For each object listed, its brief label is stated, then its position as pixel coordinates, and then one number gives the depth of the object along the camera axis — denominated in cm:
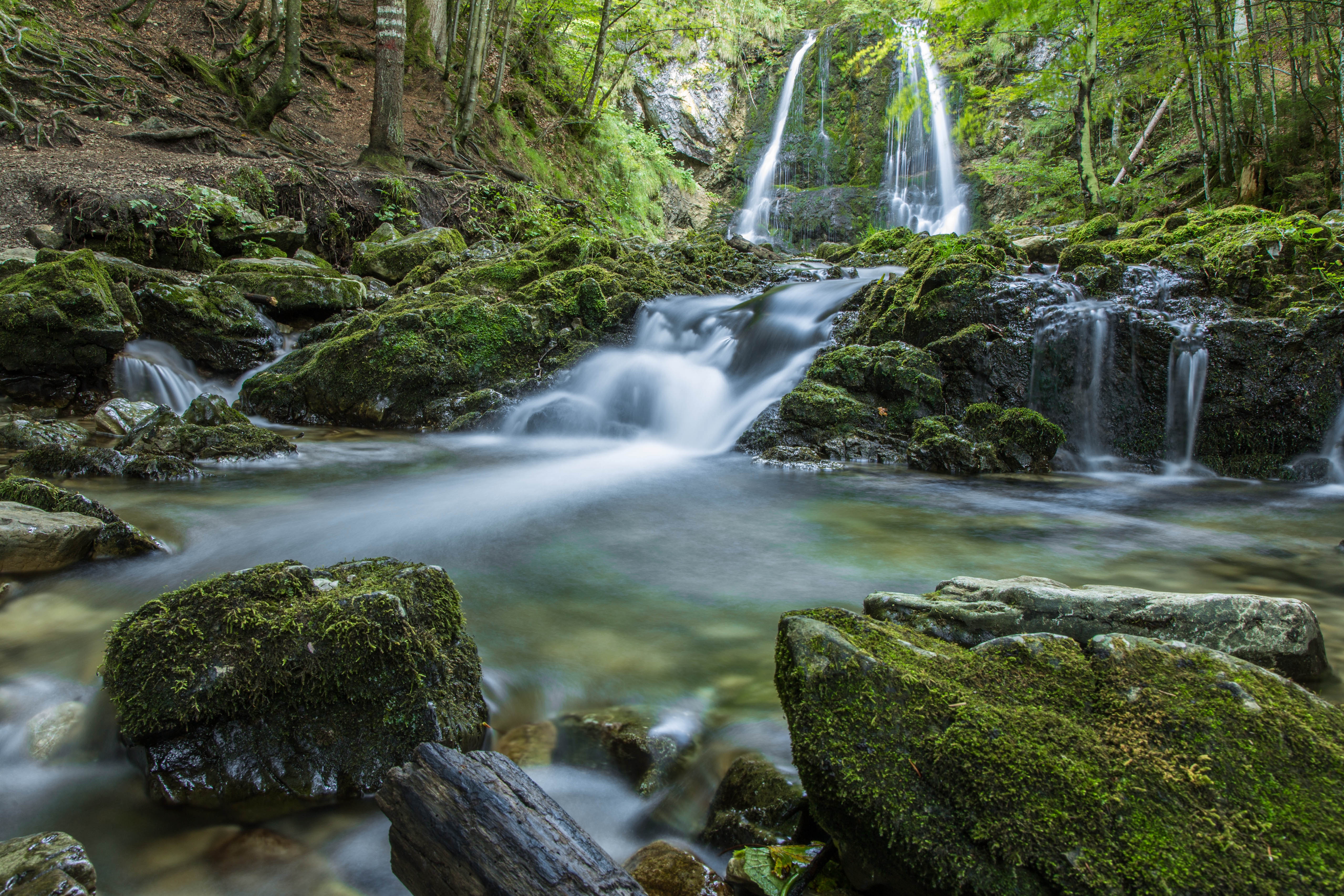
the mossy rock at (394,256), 1146
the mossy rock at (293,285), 972
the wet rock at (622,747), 239
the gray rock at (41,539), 346
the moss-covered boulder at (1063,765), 136
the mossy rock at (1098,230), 964
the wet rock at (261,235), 1041
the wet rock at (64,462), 537
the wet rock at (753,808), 197
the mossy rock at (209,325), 861
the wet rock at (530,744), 246
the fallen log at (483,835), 145
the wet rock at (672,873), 183
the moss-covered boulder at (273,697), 215
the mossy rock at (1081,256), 802
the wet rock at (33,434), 611
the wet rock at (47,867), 161
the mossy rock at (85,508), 391
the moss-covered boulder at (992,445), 671
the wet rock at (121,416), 681
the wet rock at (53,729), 231
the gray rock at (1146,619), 234
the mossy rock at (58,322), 711
